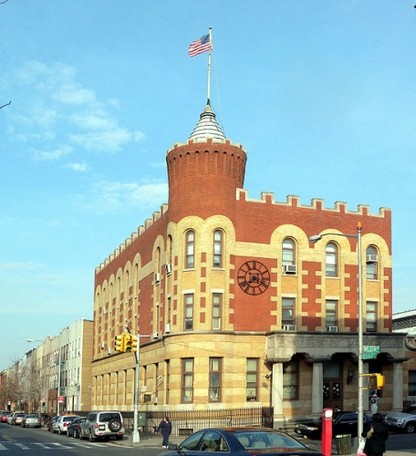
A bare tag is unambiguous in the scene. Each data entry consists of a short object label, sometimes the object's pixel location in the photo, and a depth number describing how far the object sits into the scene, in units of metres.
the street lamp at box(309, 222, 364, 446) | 27.81
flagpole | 54.24
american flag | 50.03
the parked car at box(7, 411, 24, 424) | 85.27
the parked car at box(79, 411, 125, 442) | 43.97
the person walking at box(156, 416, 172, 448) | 37.97
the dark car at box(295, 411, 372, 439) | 39.19
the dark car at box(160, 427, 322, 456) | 13.55
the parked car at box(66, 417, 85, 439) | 49.94
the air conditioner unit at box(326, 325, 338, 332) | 50.65
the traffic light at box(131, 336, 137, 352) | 41.19
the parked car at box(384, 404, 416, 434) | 43.44
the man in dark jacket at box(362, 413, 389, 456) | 17.94
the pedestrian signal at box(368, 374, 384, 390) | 27.76
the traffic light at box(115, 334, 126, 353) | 40.44
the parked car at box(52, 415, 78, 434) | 55.13
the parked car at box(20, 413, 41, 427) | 74.62
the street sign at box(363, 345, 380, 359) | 29.06
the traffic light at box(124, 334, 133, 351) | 40.69
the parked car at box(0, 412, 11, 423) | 94.89
